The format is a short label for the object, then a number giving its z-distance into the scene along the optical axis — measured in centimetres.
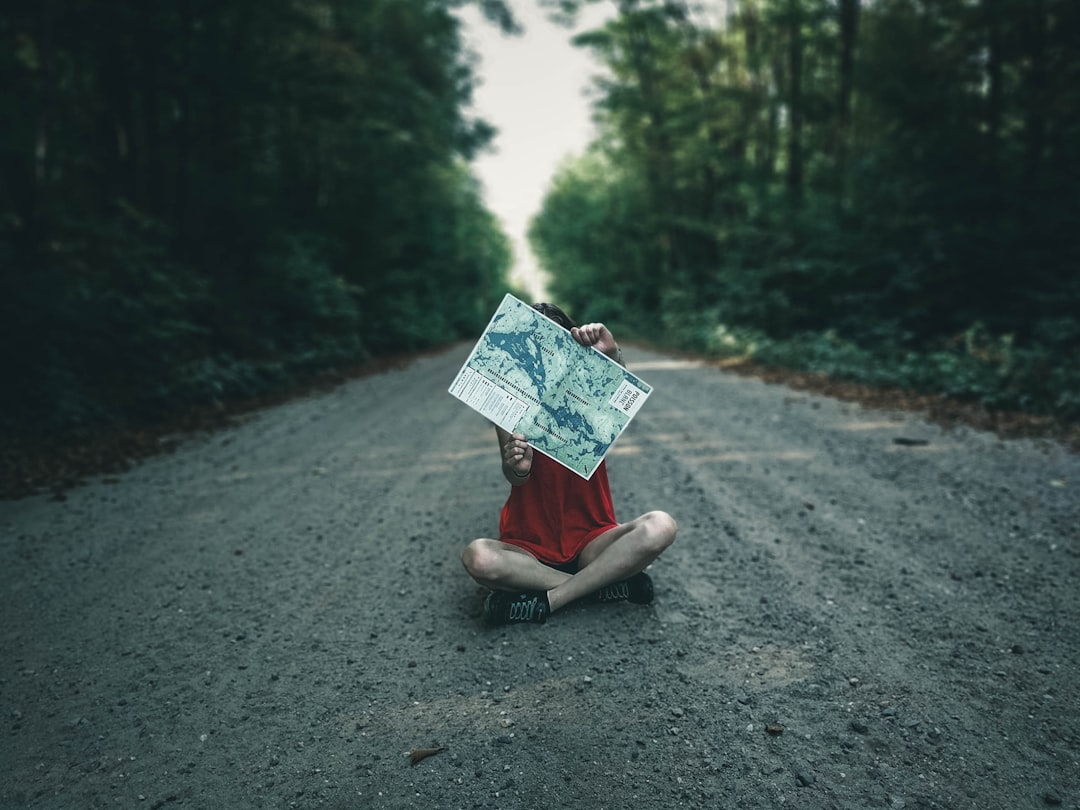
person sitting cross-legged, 293
